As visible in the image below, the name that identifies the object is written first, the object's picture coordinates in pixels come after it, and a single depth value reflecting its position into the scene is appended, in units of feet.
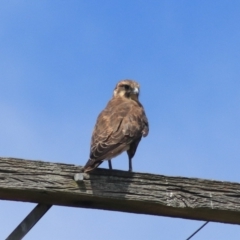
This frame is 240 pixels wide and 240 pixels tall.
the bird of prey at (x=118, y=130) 30.89
